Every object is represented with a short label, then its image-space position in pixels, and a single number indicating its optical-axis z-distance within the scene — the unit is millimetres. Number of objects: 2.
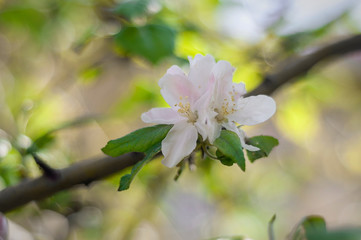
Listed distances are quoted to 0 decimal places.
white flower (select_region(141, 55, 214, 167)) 504
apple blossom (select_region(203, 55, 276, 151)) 506
